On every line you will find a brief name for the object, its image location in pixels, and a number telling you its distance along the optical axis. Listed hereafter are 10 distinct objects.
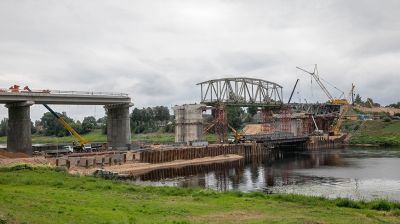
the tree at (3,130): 194.02
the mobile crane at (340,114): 153.38
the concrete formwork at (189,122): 106.94
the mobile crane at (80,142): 74.25
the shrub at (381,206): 29.16
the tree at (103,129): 171.54
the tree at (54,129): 179.62
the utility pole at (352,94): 173.85
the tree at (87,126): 181.21
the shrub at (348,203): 29.98
